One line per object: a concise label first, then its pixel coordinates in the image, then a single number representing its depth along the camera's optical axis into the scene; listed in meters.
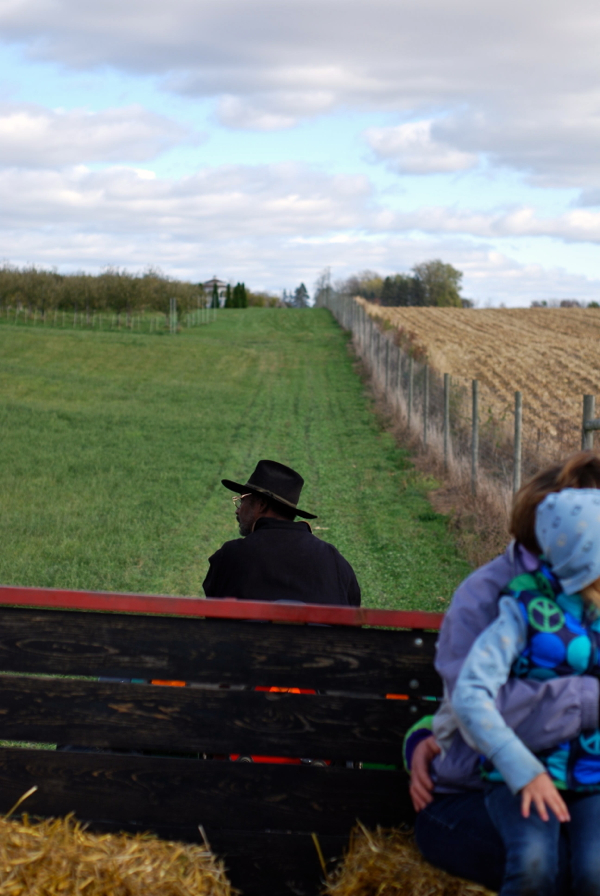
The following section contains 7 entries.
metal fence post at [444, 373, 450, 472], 13.59
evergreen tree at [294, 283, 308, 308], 163.23
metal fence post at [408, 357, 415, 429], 18.22
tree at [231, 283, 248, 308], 99.12
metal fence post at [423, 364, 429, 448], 15.74
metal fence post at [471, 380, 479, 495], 11.57
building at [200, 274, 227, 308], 158.05
